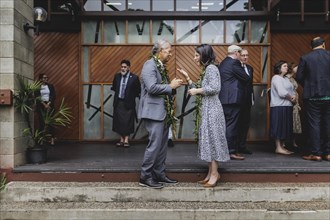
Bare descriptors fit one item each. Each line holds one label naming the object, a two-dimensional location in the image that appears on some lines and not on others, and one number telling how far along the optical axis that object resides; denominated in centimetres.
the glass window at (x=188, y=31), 1009
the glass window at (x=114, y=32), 1005
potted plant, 601
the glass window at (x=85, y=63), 1009
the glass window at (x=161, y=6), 1005
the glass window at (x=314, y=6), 988
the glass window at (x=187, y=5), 1009
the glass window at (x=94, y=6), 1005
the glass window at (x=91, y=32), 1005
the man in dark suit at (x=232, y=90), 669
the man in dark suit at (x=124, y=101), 887
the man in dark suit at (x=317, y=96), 652
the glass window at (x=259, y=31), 1005
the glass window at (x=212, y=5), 1009
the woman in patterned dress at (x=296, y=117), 848
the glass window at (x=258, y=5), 1008
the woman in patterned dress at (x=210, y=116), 542
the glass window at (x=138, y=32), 1006
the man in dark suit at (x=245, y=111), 720
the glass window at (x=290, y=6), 991
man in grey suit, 534
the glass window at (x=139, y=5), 1002
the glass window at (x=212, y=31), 1007
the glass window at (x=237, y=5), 1007
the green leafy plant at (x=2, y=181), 557
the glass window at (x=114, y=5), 1004
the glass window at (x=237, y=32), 1006
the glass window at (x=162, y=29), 1009
